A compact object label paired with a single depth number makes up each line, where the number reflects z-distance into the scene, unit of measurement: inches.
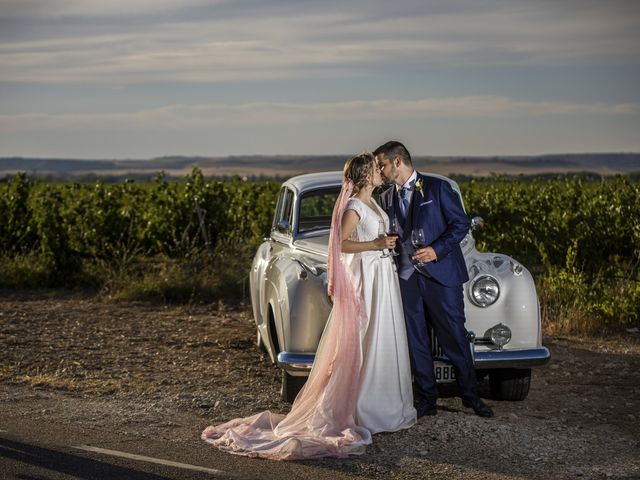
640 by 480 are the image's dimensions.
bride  282.4
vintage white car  306.3
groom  299.6
